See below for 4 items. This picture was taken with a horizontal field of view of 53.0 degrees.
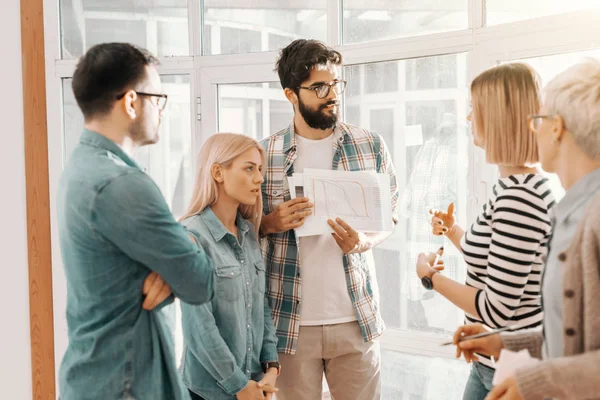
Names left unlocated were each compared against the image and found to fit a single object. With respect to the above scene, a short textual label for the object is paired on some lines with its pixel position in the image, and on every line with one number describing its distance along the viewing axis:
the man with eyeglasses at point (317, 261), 2.09
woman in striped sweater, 1.39
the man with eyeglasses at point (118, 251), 1.35
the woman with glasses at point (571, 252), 1.09
